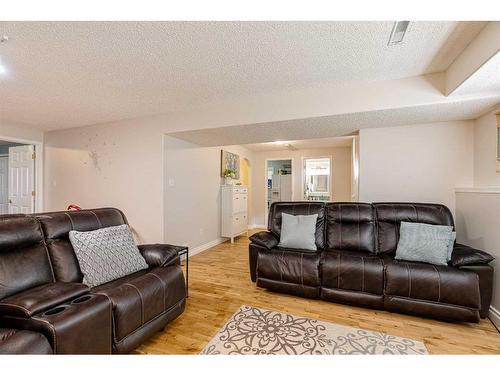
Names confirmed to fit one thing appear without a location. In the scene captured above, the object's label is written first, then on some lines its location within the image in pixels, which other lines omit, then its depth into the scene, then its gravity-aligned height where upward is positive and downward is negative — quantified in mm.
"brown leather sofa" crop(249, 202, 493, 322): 1908 -752
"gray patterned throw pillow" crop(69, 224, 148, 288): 1654 -535
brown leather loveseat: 1070 -642
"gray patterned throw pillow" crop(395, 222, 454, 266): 2121 -535
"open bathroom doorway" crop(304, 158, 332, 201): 6645 +269
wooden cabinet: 4965 -525
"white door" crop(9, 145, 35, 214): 4434 +142
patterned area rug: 1580 -1137
